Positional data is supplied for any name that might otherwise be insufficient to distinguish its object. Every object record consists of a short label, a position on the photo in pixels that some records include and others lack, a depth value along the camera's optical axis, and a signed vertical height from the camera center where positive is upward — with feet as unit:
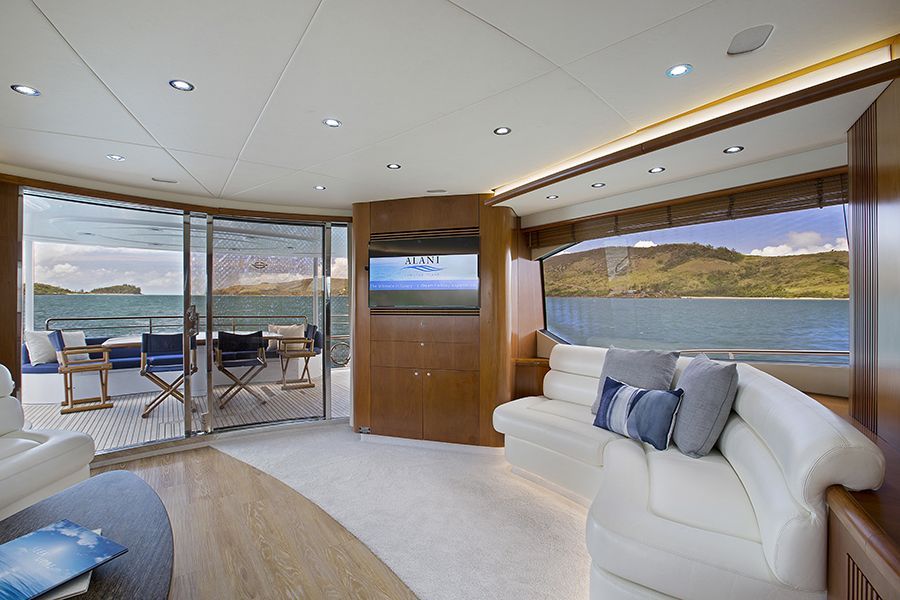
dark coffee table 4.65 -3.06
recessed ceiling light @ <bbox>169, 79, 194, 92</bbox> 6.43 +3.42
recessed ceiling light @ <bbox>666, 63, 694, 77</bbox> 6.03 +3.37
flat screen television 13.37 +1.01
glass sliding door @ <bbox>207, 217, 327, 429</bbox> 14.98 -0.26
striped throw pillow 8.42 -2.35
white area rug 7.02 -4.59
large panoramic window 9.40 +0.41
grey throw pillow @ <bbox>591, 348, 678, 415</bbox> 9.65 -1.59
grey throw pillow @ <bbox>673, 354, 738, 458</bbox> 7.82 -2.05
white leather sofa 4.32 -2.85
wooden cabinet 13.28 -2.40
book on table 4.40 -2.90
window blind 8.85 +2.34
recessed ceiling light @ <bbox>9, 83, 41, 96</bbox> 6.60 +3.45
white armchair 7.63 -3.00
